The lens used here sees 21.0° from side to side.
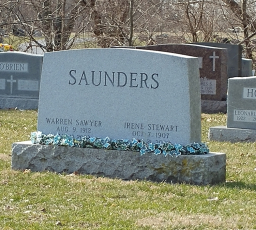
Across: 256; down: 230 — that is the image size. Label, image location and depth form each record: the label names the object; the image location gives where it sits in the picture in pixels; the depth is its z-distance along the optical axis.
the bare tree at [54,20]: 23.24
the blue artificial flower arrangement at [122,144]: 7.73
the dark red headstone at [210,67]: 16.56
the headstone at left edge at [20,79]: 16.84
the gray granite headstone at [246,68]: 20.25
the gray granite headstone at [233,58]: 18.23
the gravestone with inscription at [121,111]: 7.80
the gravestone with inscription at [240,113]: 11.83
